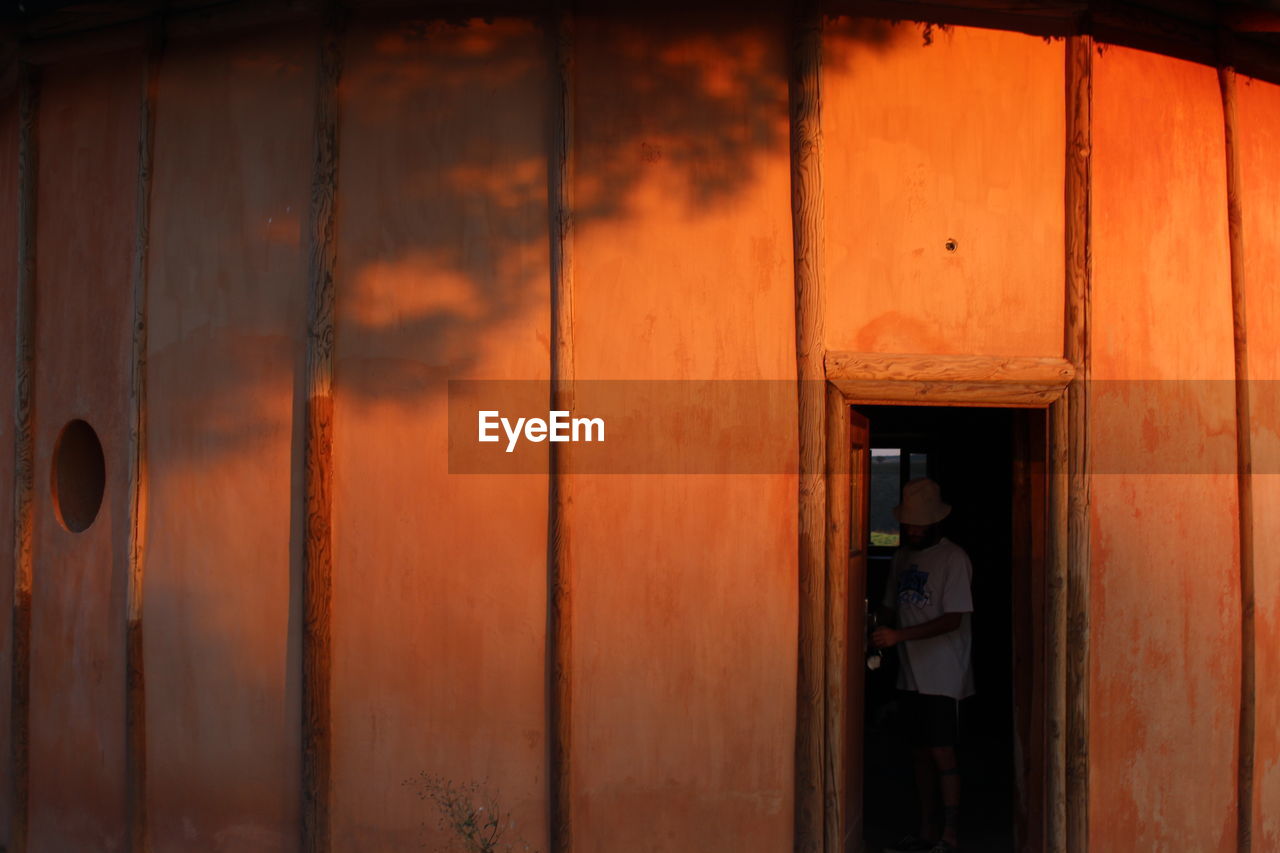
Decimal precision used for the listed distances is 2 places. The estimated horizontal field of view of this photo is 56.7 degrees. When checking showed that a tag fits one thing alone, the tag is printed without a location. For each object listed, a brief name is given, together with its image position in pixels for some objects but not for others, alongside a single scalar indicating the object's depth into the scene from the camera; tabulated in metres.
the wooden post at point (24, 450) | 6.14
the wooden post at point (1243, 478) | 5.61
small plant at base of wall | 5.20
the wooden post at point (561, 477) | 5.16
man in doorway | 5.68
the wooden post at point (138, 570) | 5.63
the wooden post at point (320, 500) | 5.27
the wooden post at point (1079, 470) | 5.37
